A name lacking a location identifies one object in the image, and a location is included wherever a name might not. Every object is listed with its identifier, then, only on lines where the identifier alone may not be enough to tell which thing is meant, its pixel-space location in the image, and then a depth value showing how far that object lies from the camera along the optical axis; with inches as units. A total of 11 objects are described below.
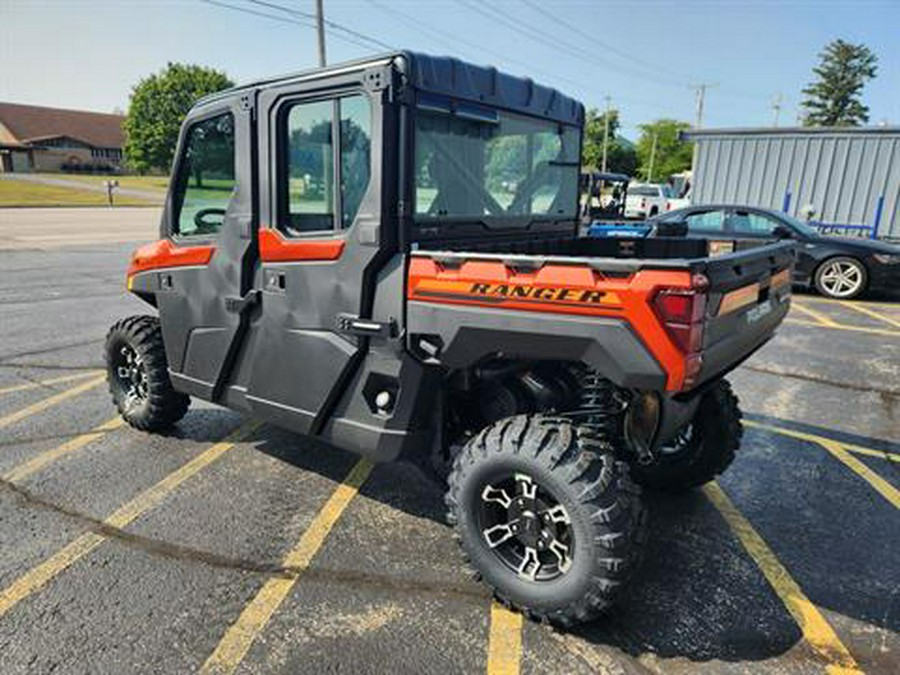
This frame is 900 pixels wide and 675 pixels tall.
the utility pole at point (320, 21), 839.7
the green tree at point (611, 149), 2691.9
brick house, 2982.3
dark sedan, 397.7
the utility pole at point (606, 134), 2372.0
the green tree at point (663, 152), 2913.4
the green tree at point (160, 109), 2509.8
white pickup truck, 1050.7
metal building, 541.3
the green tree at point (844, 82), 2529.5
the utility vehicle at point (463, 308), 98.0
